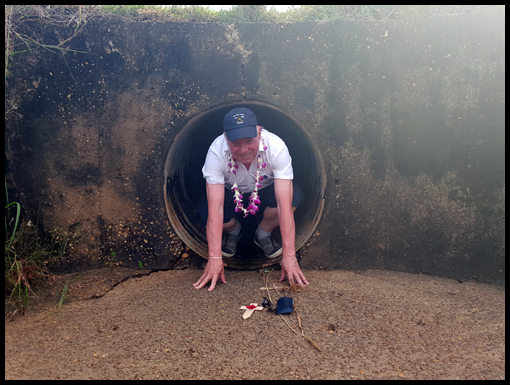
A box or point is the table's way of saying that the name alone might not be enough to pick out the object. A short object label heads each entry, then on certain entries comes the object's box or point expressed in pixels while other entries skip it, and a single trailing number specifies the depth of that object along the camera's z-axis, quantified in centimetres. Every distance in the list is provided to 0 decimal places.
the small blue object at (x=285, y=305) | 287
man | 321
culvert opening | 392
